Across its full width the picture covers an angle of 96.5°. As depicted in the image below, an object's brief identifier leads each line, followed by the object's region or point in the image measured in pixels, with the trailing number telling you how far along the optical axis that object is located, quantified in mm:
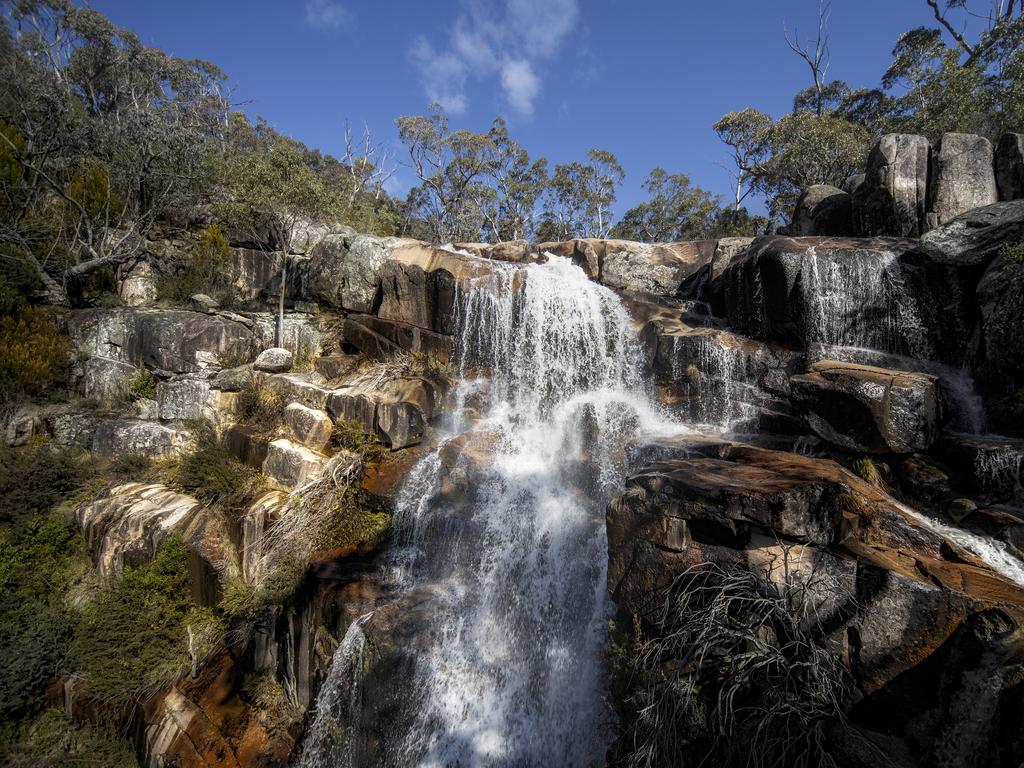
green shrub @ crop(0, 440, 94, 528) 8516
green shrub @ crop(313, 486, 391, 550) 7492
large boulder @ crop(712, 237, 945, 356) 9703
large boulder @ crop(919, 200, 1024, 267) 8656
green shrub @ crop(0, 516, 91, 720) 6711
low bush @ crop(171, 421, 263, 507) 8281
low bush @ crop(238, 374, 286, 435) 9676
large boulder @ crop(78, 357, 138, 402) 10758
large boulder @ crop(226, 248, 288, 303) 15133
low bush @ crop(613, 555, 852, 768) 3309
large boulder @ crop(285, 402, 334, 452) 9164
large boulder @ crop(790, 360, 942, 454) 6891
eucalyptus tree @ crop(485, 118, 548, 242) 31859
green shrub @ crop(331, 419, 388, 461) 8984
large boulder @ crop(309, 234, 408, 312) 13289
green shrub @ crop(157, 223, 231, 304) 13445
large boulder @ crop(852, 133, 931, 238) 11820
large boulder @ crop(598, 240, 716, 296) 15117
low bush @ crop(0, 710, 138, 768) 6082
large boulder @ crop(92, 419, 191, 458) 9727
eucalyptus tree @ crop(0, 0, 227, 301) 12312
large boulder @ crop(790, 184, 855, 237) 14008
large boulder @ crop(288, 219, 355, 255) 16047
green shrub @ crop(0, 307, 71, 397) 9828
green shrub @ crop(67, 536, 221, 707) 6590
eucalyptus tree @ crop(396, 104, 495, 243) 30797
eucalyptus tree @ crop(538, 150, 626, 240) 33719
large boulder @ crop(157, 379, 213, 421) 10328
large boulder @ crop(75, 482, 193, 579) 7859
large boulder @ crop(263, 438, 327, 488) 8297
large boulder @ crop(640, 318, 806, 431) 9602
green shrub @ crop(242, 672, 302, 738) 6098
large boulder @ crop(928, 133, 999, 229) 11312
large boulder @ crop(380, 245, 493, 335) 12180
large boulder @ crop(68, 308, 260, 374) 11000
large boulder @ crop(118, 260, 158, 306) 13320
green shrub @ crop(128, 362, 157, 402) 10802
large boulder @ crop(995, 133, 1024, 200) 10945
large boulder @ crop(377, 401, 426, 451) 9148
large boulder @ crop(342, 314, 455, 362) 11961
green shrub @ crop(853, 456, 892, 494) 6922
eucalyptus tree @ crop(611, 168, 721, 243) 29266
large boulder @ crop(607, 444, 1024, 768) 3615
